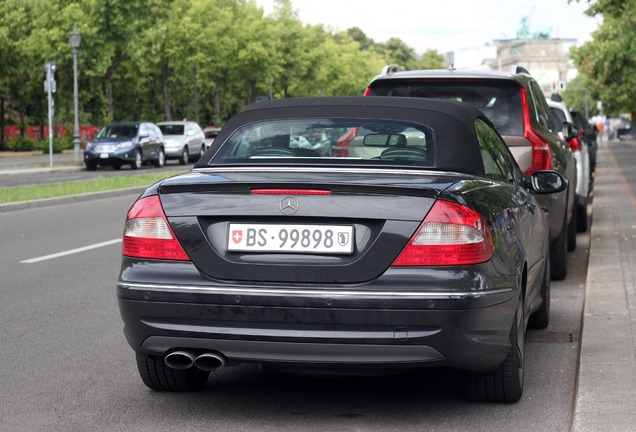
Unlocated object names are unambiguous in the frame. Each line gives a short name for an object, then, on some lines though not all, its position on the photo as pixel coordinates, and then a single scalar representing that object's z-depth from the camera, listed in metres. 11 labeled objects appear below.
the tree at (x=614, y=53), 33.22
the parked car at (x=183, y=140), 41.41
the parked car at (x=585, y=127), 15.96
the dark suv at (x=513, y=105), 8.67
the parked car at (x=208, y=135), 46.78
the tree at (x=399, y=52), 170.00
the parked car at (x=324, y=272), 4.41
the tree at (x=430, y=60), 181.99
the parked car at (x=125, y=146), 35.25
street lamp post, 36.19
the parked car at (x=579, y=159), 12.84
